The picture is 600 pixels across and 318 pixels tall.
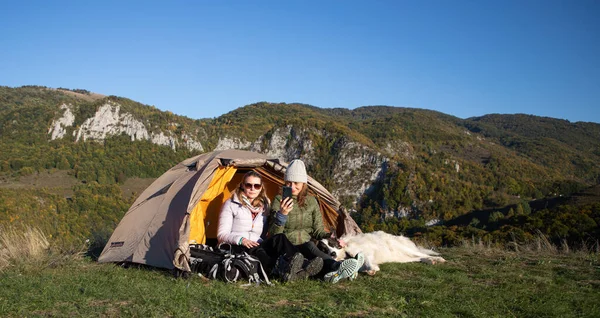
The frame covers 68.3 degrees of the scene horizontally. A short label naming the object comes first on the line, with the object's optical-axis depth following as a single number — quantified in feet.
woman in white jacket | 17.28
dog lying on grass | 21.03
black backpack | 17.07
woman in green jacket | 19.56
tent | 20.28
